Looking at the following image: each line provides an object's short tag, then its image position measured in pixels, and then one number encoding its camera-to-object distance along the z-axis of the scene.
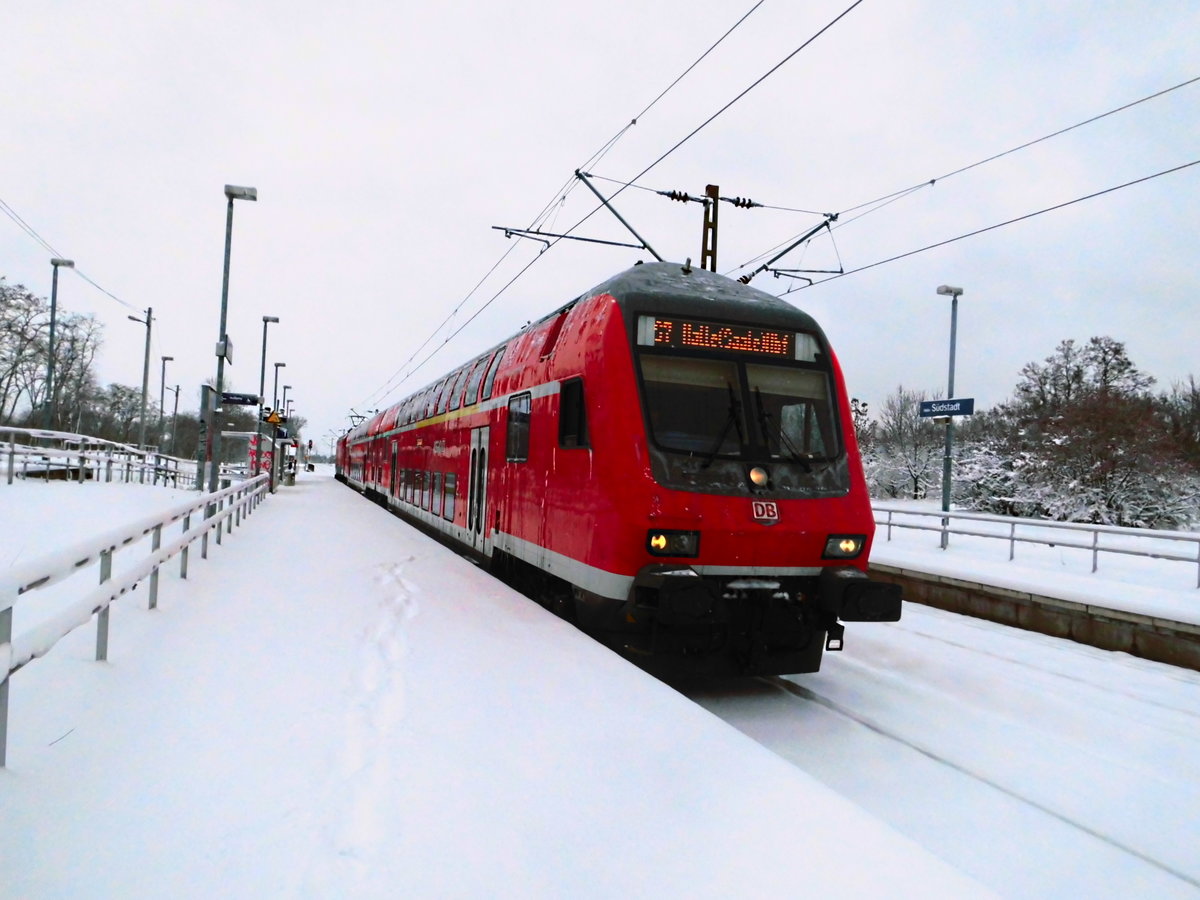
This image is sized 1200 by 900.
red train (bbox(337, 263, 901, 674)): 5.96
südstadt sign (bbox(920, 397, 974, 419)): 17.25
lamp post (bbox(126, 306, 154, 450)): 33.88
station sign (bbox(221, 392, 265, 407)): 17.87
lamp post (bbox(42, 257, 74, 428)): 28.00
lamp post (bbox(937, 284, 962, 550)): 19.09
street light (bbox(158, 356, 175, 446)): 51.73
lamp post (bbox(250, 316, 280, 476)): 26.17
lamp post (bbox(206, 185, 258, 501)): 17.33
